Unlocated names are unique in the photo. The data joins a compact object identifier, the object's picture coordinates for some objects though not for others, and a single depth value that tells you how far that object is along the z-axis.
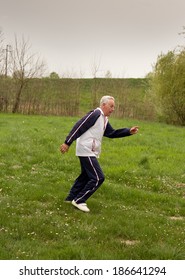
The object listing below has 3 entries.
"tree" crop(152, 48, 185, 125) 33.56
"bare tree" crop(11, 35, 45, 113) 41.84
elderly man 7.75
